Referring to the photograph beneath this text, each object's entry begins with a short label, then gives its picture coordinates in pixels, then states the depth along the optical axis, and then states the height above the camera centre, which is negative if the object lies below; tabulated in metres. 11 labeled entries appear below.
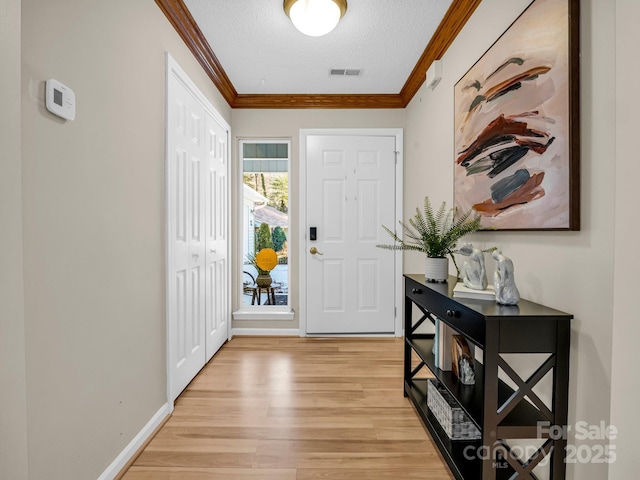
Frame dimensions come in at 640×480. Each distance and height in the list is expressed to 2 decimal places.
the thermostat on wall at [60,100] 1.16 +0.46
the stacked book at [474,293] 1.48 -0.25
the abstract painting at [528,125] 1.21 +0.47
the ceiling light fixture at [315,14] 2.04 +1.31
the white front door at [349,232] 3.62 +0.03
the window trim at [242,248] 3.66 -0.14
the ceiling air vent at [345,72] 2.97 +1.41
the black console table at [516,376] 1.23 -0.49
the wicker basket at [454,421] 1.72 -0.93
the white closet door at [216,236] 2.91 -0.01
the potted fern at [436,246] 1.93 -0.06
